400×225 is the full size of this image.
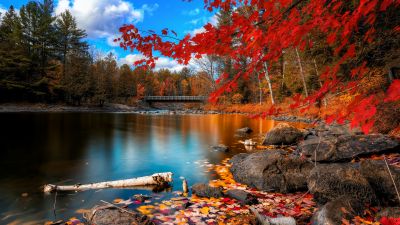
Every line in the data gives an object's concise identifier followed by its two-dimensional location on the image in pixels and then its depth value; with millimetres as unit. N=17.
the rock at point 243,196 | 4957
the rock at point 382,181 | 4453
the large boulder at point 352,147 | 6926
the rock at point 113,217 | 3959
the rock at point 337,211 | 3523
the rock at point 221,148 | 10859
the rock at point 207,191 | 5374
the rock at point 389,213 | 3528
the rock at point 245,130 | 16447
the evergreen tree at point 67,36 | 50656
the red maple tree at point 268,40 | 3160
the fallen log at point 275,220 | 3752
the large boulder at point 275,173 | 5785
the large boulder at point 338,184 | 4348
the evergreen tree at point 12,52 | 39812
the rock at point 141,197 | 5293
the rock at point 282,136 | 11727
